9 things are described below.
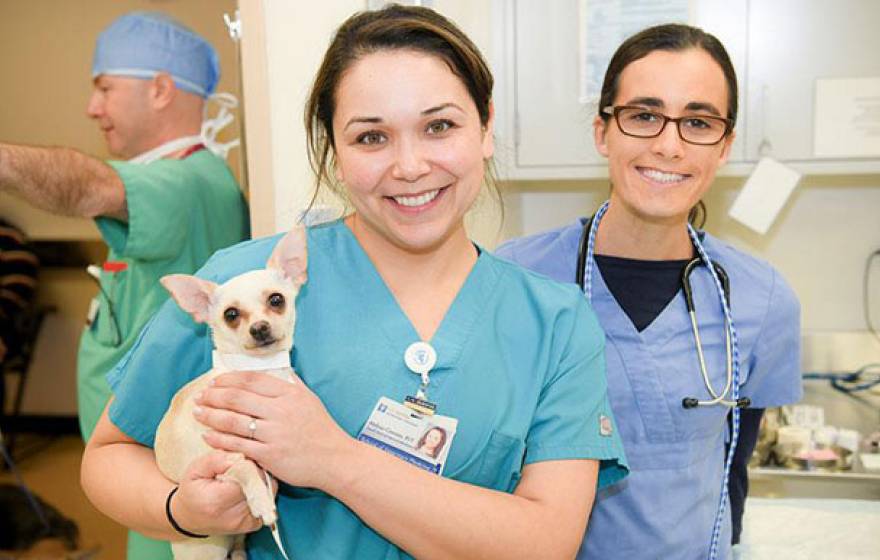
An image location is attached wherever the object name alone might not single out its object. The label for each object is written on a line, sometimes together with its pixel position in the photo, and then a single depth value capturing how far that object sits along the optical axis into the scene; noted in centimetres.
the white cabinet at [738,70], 229
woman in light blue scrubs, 142
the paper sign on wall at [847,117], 227
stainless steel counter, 215
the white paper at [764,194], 234
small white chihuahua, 93
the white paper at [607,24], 231
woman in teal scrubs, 92
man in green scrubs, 168
